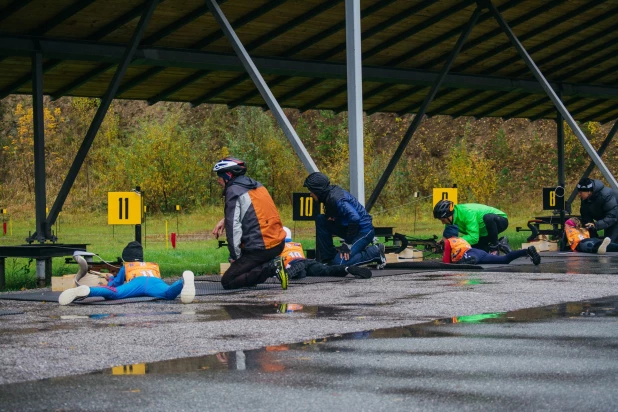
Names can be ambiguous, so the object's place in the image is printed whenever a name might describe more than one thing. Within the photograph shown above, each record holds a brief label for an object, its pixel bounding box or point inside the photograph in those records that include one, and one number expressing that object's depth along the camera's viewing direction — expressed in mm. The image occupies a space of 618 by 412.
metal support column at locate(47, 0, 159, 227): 17500
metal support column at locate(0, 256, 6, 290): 16250
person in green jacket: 18819
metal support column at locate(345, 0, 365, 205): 17641
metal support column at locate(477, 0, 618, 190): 22094
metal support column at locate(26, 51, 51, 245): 17422
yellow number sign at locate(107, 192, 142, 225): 17016
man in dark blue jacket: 16703
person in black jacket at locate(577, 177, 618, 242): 22547
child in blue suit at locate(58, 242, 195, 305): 12495
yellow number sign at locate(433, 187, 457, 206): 22797
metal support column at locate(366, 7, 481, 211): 22125
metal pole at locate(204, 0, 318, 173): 17812
